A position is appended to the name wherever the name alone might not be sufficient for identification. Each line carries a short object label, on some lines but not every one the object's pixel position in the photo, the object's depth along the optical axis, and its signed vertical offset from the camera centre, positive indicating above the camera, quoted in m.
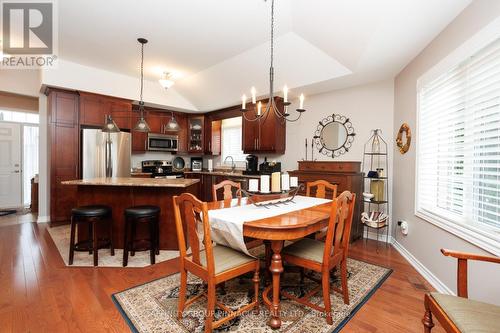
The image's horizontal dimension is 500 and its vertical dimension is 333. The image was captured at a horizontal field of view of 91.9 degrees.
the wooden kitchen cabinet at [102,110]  4.55 +1.04
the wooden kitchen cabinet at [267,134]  4.77 +0.61
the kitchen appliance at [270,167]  4.88 -0.07
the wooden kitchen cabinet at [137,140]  5.30 +0.51
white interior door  5.59 -0.09
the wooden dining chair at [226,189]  2.71 -0.29
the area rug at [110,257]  2.80 -1.17
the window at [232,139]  5.96 +0.63
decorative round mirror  4.12 +0.51
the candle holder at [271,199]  2.12 -0.37
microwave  5.66 +0.50
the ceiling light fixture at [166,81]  4.32 +1.47
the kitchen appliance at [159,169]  5.57 -0.15
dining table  1.60 -0.46
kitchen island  3.22 -0.50
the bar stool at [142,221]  2.76 -0.73
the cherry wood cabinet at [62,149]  4.29 +0.22
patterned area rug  1.72 -1.16
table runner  1.69 -0.40
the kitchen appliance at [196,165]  6.46 -0.05
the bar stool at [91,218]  2.72 -0.64
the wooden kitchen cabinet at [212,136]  6.15 +0.69
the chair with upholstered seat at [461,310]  1.09 -0.71
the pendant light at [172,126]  3.67 +0.56
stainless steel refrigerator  4.46 +0.16
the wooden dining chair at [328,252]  1.76 -0.71
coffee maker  5.13 -0.03
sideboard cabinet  3.53 -0.19
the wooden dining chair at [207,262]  1.56 -0.70
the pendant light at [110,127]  3.25 +0.47
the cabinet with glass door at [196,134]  6.27 +0.76
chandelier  2.11 +0.59
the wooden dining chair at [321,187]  2.93 -0.29
